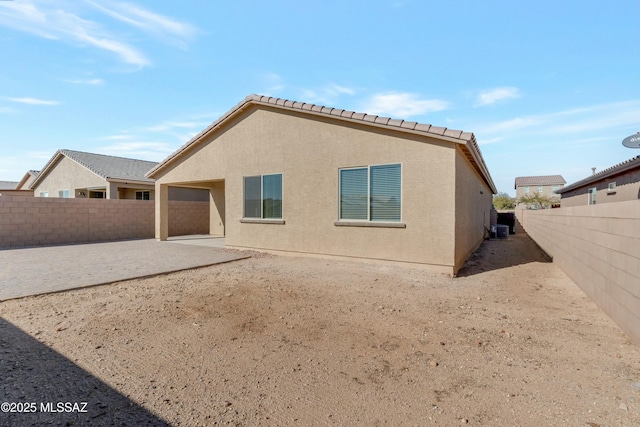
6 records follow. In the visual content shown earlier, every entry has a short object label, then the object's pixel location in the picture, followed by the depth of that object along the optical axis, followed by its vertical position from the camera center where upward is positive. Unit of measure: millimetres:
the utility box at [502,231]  20141 -1575
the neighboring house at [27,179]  28172 +2509
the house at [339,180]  8094 +826
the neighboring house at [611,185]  13688 +1249
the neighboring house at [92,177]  20828 +2046
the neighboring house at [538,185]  55594 +4176
